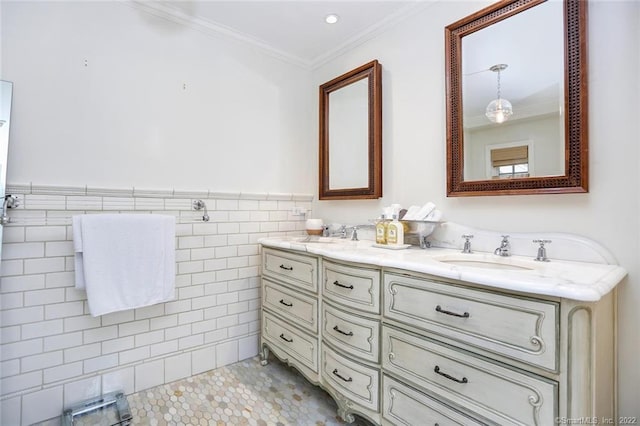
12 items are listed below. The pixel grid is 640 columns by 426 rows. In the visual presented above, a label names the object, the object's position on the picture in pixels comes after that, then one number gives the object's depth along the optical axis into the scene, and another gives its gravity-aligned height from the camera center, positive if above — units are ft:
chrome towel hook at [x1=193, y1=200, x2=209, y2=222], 6.94 +0.22
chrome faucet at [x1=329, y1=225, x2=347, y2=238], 7.70 -0.41
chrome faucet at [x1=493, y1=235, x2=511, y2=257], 4.86 -0.51
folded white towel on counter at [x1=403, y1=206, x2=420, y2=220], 5.90 +0.05
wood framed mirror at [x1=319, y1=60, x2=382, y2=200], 7.02 +1.98
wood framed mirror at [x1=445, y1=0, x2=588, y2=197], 4.33 +1.83
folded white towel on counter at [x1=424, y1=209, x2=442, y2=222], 5.68 -0.01
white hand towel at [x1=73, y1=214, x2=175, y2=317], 5.36 -0.79
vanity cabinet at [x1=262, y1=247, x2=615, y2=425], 2.99 -1.61
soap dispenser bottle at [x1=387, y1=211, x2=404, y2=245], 5.81 -0.32
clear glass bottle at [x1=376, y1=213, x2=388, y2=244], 6.03 -0.28
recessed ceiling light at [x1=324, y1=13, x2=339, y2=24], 6.77 +4.33
